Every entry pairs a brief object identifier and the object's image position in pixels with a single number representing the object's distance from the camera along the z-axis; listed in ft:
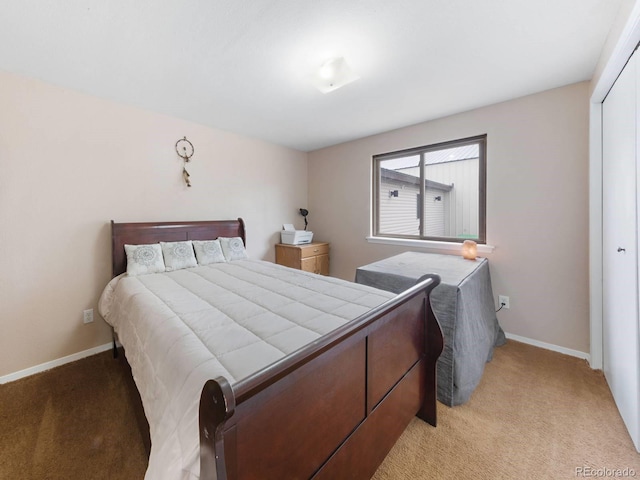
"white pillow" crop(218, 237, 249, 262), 9.71
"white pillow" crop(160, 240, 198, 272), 8.27
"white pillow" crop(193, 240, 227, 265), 9.03
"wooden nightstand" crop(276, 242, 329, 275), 12.16
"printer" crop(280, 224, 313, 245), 12.67
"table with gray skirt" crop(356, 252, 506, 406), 5.51
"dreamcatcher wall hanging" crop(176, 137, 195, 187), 9.63
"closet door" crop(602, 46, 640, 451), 4.58
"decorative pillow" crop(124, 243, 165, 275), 7.68
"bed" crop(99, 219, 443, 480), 2.30
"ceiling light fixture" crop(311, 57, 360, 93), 5.94
